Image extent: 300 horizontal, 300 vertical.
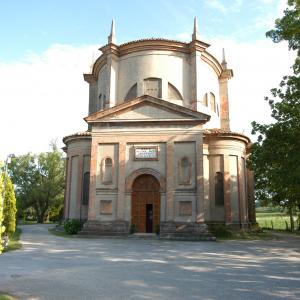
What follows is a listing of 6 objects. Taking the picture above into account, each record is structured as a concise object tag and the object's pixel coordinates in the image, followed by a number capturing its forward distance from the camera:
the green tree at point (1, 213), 8.14
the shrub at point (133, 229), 22.48
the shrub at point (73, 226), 24.38
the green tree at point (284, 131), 16.34
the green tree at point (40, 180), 49.28
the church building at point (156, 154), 22.52
